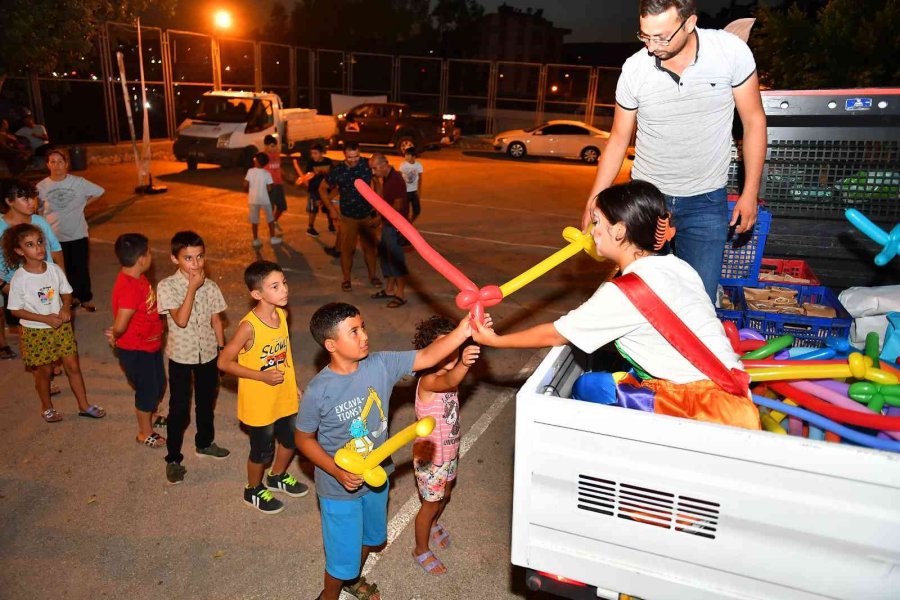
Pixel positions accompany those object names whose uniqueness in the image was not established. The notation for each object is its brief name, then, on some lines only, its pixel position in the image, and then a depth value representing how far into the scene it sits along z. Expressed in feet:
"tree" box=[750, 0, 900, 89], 27.58
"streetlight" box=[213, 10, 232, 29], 66.44
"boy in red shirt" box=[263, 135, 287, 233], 36.29
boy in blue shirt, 10.05
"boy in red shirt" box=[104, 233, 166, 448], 14.75
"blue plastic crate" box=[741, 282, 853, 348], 13.62
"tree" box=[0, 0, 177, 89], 38.17
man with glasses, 10.93
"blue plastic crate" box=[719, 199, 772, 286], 15.21
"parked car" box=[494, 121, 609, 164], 73.87
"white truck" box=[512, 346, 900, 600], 6.45
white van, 57.21
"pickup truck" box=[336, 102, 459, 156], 75.10
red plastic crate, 16.99
